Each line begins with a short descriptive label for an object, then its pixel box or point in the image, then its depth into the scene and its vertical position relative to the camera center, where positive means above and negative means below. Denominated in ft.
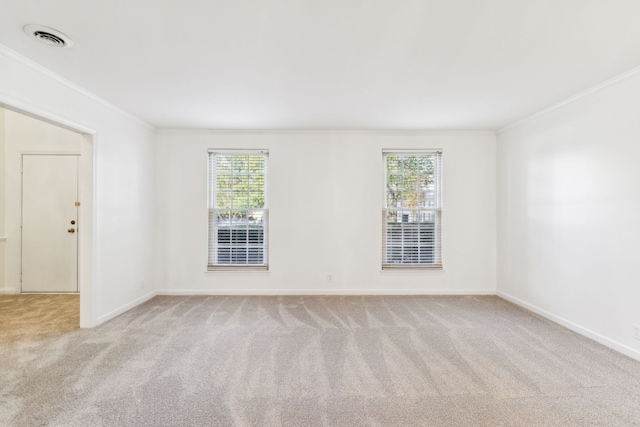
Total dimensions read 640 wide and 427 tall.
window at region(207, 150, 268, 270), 16.51 +0.25
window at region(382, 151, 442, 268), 16.61 +0.35
